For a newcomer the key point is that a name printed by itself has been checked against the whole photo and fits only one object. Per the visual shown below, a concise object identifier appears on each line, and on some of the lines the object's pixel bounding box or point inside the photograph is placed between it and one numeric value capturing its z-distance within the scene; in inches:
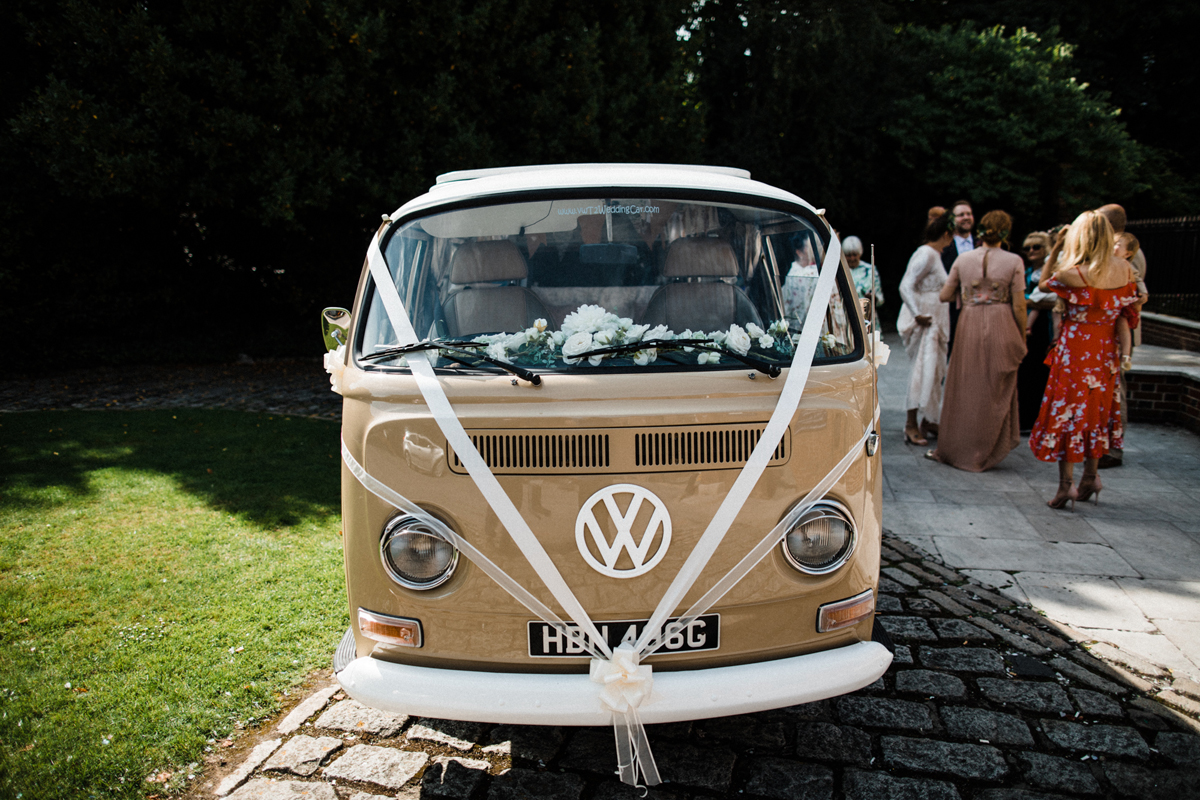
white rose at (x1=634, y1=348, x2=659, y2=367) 109.0
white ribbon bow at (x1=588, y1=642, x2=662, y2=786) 95.4
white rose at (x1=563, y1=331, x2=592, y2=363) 109.3
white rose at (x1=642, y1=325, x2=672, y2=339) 115.1
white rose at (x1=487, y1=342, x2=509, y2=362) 111.0
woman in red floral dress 223.6
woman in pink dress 264.5
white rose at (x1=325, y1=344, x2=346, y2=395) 121.3
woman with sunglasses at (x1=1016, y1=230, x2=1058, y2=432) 313.1
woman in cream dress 307.6
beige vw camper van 100.0
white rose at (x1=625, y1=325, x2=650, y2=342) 113.8
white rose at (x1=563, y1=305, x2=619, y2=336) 115.0
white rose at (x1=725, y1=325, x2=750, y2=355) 114.2
